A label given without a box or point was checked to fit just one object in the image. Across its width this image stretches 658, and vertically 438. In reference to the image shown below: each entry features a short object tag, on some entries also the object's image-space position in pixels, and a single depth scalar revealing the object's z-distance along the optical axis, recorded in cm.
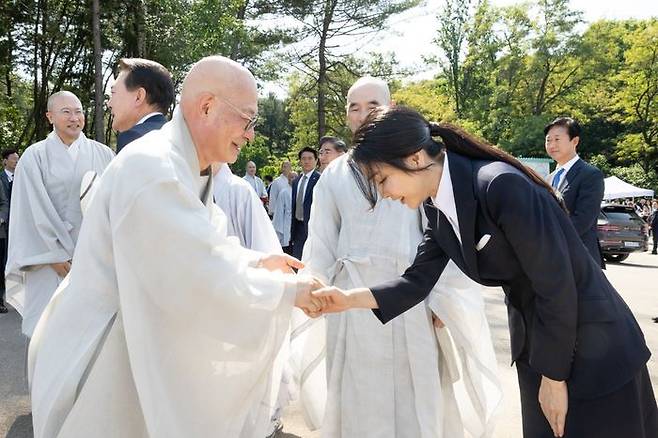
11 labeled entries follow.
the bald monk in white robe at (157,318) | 166
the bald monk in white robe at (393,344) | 298
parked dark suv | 1541
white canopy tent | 2345
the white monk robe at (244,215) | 367
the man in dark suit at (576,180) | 468
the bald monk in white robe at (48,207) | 397
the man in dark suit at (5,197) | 794
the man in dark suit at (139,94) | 302
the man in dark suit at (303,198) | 717
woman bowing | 174
